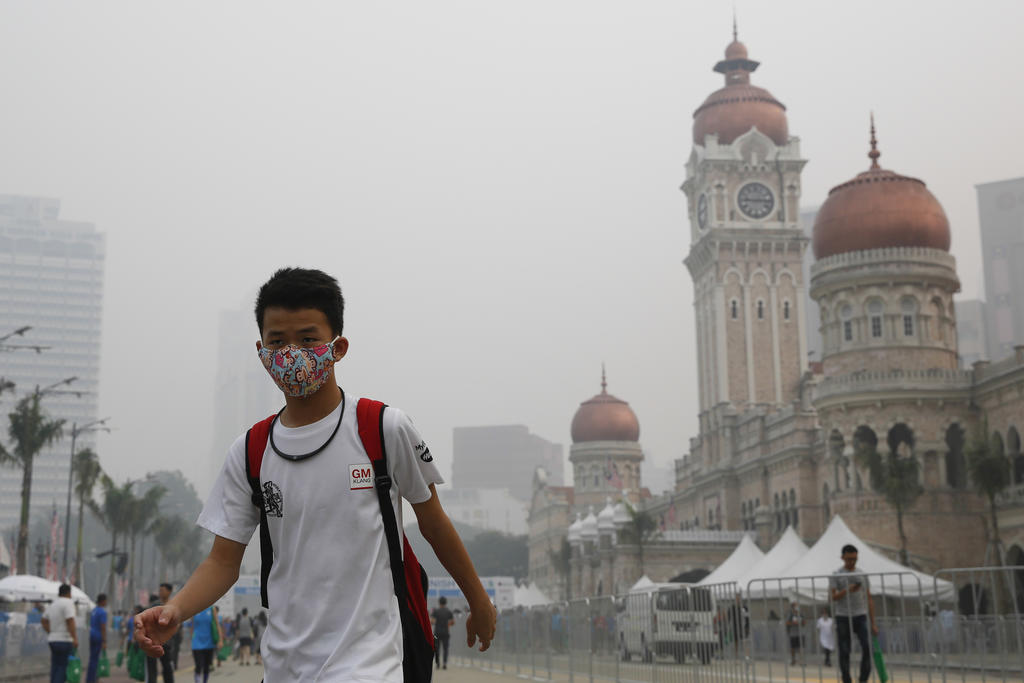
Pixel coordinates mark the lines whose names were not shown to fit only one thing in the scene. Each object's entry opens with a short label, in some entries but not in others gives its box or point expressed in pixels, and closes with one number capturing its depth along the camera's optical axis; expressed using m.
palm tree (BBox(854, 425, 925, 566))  36.81
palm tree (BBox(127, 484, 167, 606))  62.53
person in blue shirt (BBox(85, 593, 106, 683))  16.97
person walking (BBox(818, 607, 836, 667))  15.67
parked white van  12.93
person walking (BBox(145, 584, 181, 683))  12.17
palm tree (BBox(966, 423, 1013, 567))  34.78
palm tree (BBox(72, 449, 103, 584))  49.72
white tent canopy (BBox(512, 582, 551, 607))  55.44
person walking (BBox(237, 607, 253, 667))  26.61
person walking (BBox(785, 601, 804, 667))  20.46
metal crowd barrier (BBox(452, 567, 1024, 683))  12.09
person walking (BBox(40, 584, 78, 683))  14.05
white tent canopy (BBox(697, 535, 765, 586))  37.25
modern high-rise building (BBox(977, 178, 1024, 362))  97.19
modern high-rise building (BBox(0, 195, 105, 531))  159.88
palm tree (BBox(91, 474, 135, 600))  58.31
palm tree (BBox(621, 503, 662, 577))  56.78
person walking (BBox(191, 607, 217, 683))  14.55
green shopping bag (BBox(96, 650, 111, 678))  19.08
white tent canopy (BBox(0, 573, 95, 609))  28.91
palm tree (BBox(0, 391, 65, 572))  37.25
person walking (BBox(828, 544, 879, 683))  12.51
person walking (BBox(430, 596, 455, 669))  23.30
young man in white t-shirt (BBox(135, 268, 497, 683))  3.34
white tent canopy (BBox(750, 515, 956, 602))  30.03
